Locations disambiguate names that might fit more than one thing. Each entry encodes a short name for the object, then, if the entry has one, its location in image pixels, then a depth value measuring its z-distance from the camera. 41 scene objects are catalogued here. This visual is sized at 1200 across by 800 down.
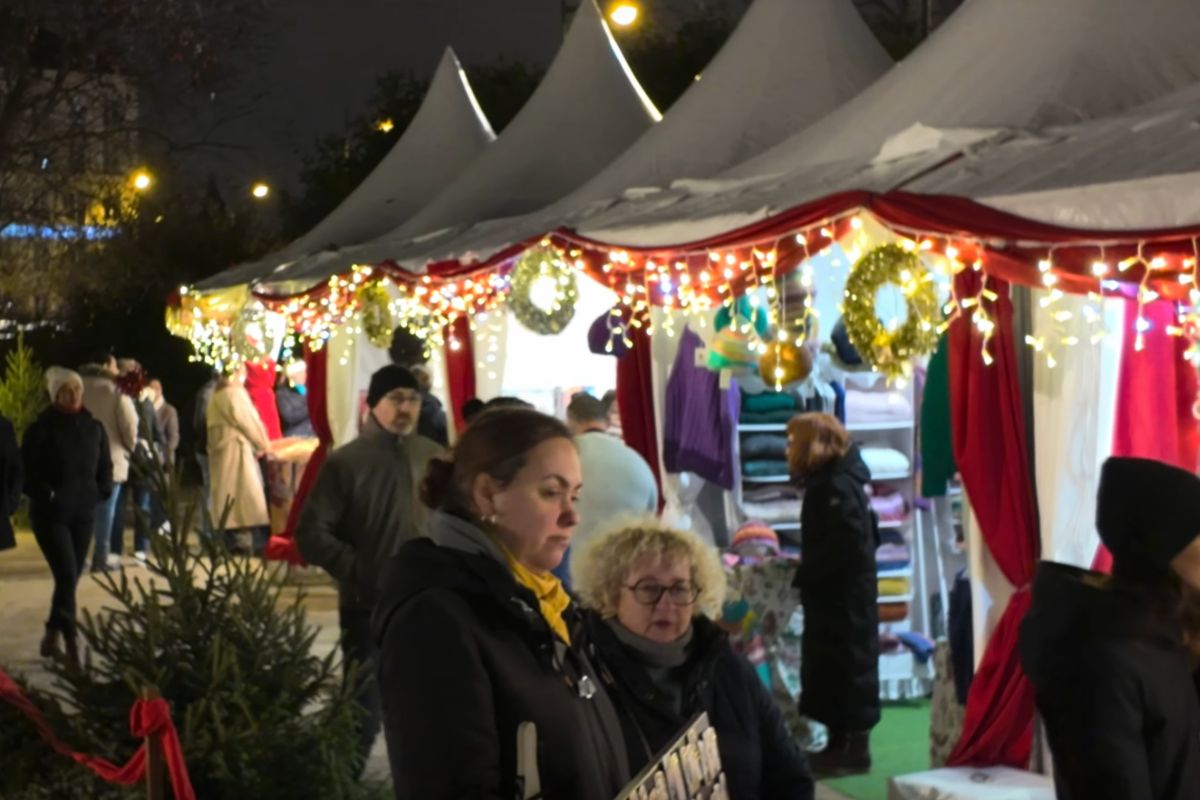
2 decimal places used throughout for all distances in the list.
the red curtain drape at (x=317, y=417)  12.57
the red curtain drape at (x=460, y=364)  10.98
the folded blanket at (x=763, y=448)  8.76
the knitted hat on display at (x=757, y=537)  8.34
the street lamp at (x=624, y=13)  16.64
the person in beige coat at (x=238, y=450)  14.40
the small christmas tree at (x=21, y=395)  20.62
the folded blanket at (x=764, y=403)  8.77
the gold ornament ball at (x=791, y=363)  7.85
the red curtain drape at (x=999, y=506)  5.94
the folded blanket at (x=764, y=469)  8.73
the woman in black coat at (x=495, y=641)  2.46
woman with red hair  7.34
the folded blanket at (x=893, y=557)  8.67
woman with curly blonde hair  3.19
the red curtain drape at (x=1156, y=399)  5.52
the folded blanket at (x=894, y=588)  8.69
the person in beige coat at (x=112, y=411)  13.49
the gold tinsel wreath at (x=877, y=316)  6.27
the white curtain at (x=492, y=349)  10.98
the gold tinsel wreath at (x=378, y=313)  12.07
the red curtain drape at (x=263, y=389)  16.03
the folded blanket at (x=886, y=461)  8.70
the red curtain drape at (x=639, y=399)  8.96
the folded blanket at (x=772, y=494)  8.73
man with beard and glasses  6.50
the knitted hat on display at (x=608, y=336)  9.05
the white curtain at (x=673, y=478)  8.81
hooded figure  3.16
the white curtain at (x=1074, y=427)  5.74
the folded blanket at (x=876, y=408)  8.79
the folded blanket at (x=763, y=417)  8.77
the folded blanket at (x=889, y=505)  8.67
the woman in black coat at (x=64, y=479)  10.22
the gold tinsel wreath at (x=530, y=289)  9.74
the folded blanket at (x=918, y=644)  8.76
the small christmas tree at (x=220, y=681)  4.30
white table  5.64
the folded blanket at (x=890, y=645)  8.75
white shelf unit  8.73
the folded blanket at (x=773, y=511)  8.70
